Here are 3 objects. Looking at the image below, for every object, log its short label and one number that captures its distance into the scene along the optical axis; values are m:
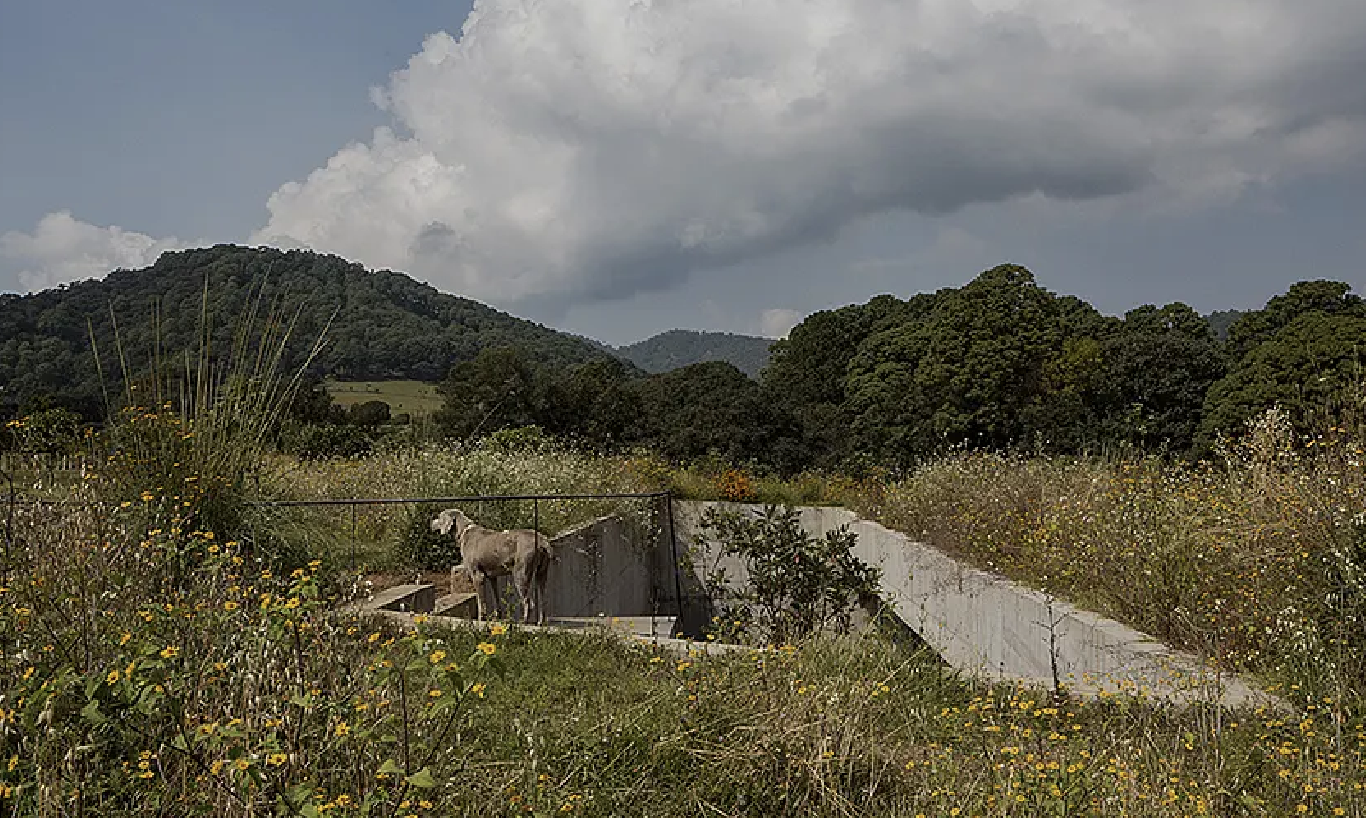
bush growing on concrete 5.97
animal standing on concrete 5.68
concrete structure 4.34
